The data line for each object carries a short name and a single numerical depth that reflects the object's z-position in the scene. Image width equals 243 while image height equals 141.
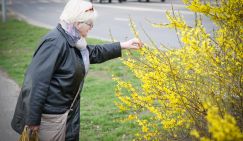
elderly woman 3.03
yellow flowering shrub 3.01
